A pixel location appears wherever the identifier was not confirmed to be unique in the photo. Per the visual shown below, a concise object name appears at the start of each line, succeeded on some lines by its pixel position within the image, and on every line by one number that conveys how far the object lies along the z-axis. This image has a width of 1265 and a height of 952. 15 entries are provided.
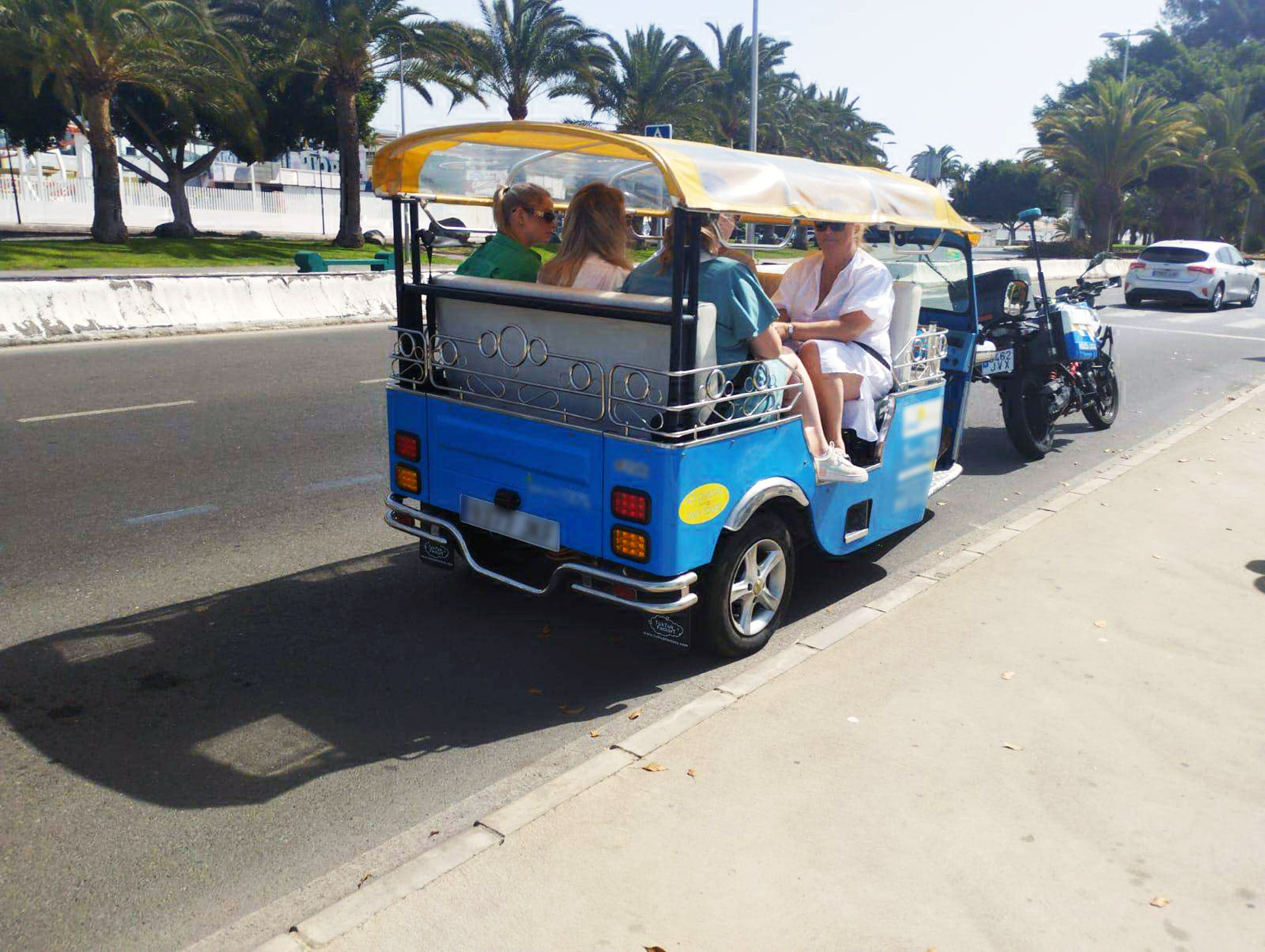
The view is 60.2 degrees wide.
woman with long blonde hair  4.80
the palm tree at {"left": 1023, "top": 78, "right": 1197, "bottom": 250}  41.31
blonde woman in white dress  5.23
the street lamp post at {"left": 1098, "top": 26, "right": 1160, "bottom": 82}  69.06
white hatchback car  23.56
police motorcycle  8.79
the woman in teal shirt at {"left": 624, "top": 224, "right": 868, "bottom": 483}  4.44
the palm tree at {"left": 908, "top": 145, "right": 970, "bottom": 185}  95.12
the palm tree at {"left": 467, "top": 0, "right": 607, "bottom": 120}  32.72
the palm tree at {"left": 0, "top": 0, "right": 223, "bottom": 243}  25.38
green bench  20.78
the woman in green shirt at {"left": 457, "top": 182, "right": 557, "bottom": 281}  5.08
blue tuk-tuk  4.18
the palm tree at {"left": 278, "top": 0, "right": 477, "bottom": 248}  28.95
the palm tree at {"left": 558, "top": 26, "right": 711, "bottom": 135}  36.62
